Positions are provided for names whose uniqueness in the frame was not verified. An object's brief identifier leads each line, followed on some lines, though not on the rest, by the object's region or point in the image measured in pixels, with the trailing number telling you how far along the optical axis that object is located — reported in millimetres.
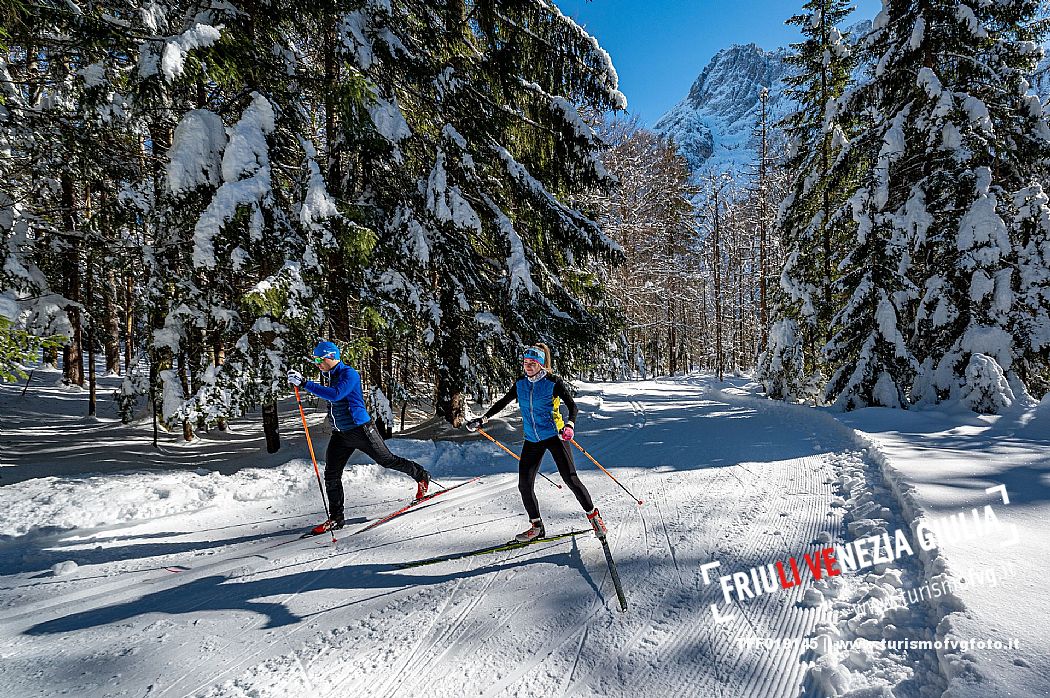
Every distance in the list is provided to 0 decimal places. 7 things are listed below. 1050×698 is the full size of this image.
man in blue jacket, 5434
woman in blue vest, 4914
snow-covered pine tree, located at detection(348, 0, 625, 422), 8797
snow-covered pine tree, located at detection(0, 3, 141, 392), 6676
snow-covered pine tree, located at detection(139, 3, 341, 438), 6543
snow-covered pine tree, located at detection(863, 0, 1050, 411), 11070
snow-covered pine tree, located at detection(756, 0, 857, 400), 14281
